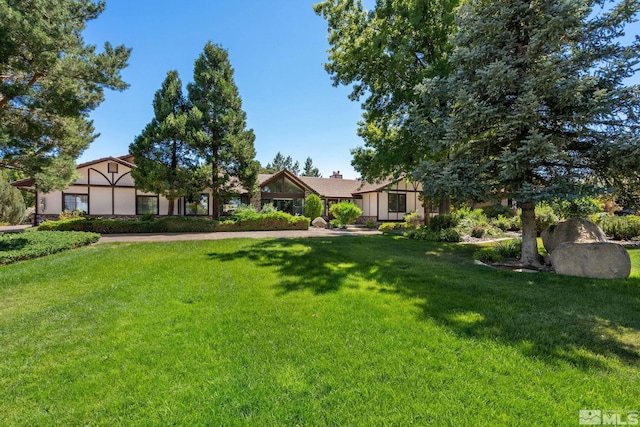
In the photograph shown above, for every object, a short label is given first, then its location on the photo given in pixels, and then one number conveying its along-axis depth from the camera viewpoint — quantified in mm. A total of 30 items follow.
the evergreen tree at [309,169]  80231
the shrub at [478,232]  13359
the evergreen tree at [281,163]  80250
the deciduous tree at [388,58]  11289
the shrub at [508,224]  15992
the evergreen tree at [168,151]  17156
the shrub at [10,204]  23266
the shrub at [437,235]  12344
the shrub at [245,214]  18200
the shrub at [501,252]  8086
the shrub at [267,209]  20238
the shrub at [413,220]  20375
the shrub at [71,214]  19397
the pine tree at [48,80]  8055
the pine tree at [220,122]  18234
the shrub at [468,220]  13992
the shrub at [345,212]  22822
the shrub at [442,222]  14000
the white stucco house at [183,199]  21109
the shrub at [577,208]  8519
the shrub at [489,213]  20048
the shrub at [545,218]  12902
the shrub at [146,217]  17938
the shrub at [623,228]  10891
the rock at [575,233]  6875
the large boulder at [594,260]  5875
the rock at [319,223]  23188
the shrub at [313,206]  24453
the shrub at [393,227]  18756
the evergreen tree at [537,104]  6380
